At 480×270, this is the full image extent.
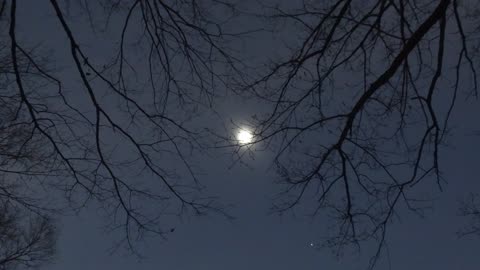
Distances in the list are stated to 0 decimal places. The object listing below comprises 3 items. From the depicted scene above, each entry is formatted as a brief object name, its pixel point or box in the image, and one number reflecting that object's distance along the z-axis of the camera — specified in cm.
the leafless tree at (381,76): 397
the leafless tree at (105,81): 377
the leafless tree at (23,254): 980
